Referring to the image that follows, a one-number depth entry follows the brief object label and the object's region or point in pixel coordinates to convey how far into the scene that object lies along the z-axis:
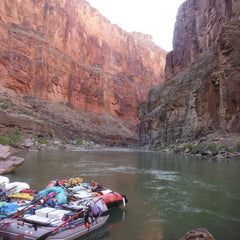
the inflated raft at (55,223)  4.45
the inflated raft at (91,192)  6.82
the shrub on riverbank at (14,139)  27.06
